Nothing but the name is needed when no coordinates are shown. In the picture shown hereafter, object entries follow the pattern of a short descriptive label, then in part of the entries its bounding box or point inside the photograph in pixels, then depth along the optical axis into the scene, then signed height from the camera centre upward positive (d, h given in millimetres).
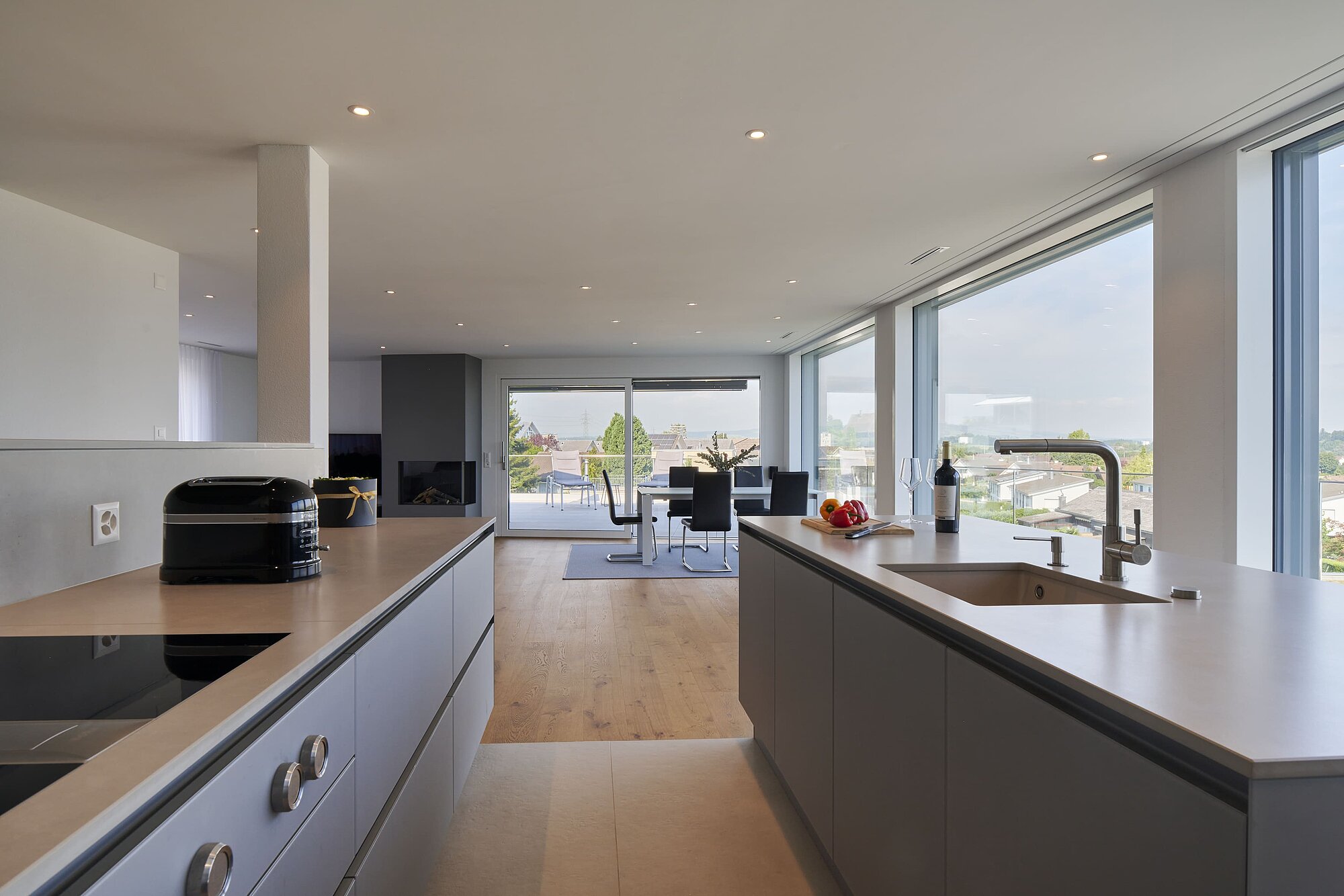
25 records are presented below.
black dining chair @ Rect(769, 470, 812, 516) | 6918 -451
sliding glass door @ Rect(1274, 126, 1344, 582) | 2697 +341
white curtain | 8461 +651
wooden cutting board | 2344 -270
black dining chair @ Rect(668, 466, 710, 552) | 7785 -384
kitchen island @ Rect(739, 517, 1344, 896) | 682 -359
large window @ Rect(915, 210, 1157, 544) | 3646 +431
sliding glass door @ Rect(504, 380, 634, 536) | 9562 -114
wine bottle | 2295 -160
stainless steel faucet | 1460 -151
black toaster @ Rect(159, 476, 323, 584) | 1462 -174
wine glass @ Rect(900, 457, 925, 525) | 2568 -93
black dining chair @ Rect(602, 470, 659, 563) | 7379 -748
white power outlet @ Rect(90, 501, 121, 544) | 1516 -158
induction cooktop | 661 -278
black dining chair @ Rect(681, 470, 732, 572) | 6777 -540
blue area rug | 6707 -1177
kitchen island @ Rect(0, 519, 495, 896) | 568 -324
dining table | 7133 -497
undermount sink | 1746 -330
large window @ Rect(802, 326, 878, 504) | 7145 +323
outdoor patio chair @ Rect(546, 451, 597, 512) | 9570 -352
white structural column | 2922 +628
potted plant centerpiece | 7758 -134
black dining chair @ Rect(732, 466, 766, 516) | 9555 -391
